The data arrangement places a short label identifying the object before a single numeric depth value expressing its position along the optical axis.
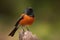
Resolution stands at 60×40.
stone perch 10.13
